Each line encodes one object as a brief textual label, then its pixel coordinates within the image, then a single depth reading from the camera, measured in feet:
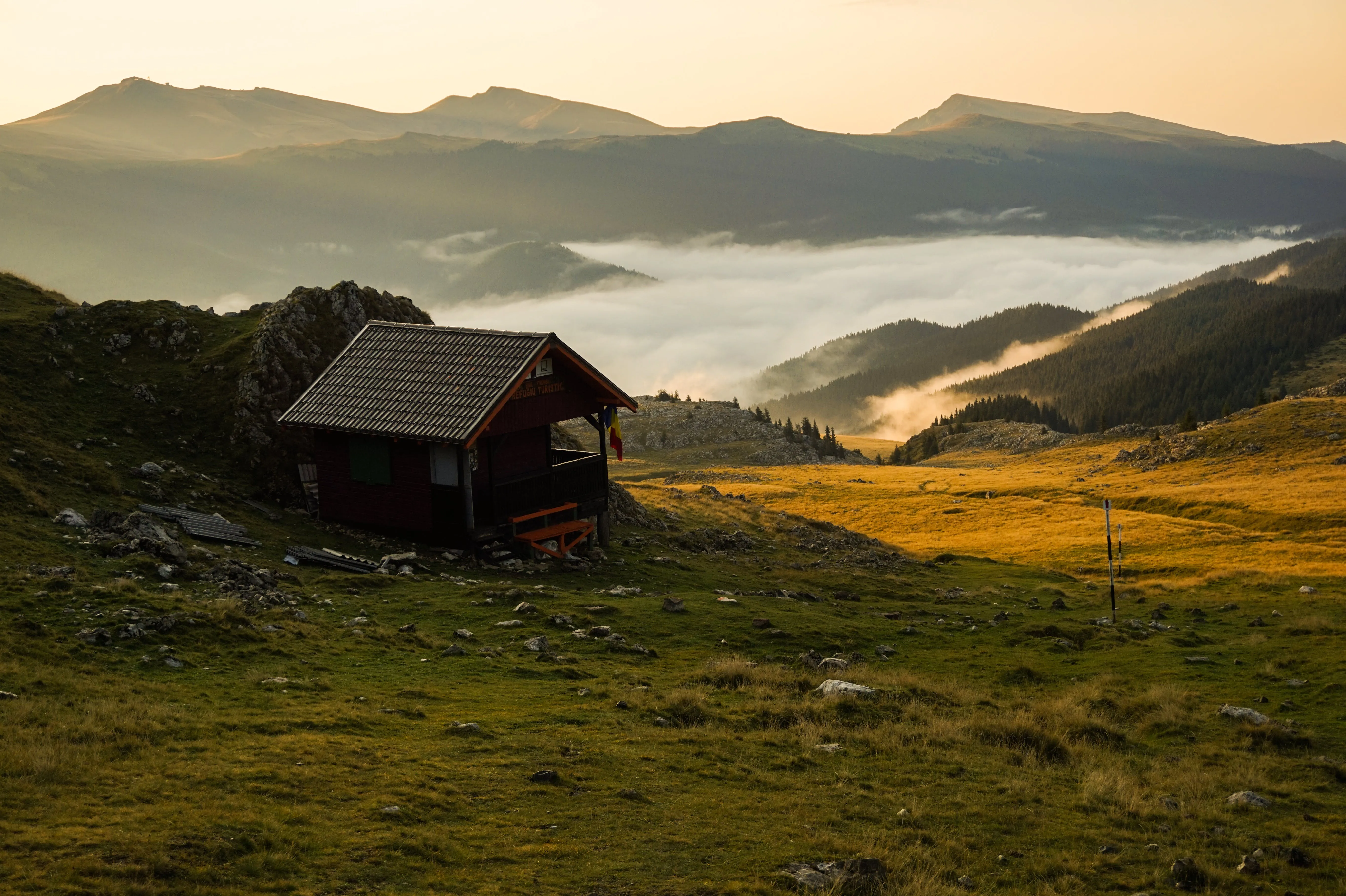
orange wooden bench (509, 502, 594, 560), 109.70
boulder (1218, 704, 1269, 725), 64.49
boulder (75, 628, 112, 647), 58.80
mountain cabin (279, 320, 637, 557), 105.09
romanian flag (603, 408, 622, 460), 123.95
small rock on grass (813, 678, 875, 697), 66.33
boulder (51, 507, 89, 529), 82.12
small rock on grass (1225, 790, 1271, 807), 51.21
